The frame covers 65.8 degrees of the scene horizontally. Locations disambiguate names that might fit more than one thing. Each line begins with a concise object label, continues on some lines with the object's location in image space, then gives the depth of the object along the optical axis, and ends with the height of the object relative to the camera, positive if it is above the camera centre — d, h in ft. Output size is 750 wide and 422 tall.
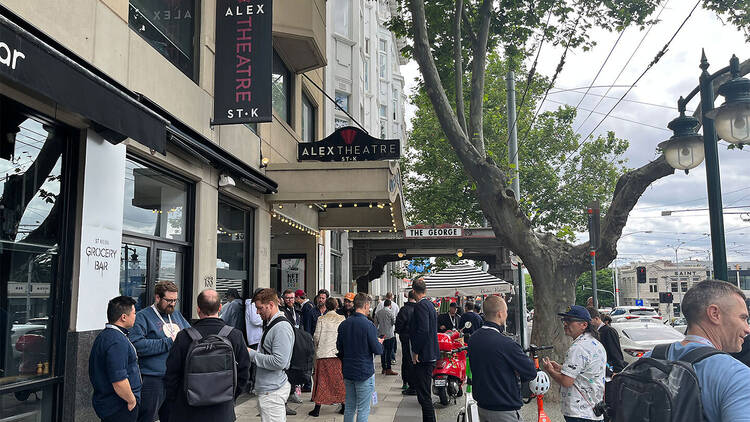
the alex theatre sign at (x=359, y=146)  44.32 +10.14
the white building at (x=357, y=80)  82.33 +43.02
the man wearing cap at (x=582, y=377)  17.53 -3.05
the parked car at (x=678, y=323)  133.82 -12.05
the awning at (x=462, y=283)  51.39 -0.56
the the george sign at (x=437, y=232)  85.10 +6.68
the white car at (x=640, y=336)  45.06 -5.08
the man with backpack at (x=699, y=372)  7.44 -1.30
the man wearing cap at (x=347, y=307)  46.64 -2.38
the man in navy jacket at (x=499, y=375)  17.75 -3.02
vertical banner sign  30.83 +11.89
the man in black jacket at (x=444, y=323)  39.64 -3.18
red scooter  34.22 -5.63
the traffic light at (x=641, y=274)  111.86 +0.16
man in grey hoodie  18.54 -2.56
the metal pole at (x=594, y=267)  35.08 +0.36
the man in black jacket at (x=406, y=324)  30.12 -2.42
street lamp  19.88 +5.27
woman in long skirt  31.14 -4.85
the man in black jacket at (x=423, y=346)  27.35 -3.25
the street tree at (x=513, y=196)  34.50 +5.02
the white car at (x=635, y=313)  88.79 -7.14
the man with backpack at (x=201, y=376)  14.17 -2.37
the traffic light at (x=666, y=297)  122.93 -4.86
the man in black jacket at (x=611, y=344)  28.68 -3.44
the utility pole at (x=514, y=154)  55.57 +11.65
